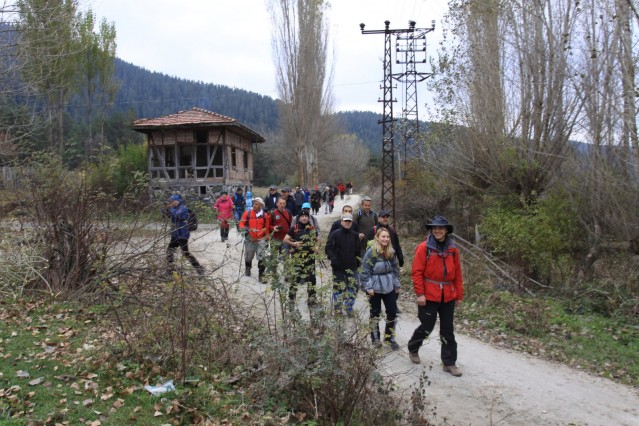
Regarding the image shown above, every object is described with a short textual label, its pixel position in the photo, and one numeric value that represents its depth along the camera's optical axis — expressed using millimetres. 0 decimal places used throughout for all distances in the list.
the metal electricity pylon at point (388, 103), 17875
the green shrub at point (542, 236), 9750
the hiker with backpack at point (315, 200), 26681
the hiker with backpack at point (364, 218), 8609
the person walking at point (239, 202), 14758
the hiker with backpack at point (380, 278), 6031
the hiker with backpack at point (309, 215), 7719
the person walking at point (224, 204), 12455
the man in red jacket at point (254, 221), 8828
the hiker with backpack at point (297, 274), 4824
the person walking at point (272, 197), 12734
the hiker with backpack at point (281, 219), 8648
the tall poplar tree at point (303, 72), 30406
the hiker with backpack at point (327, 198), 28859
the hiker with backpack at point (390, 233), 7116
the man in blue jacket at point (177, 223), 7410
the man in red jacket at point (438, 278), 5492
